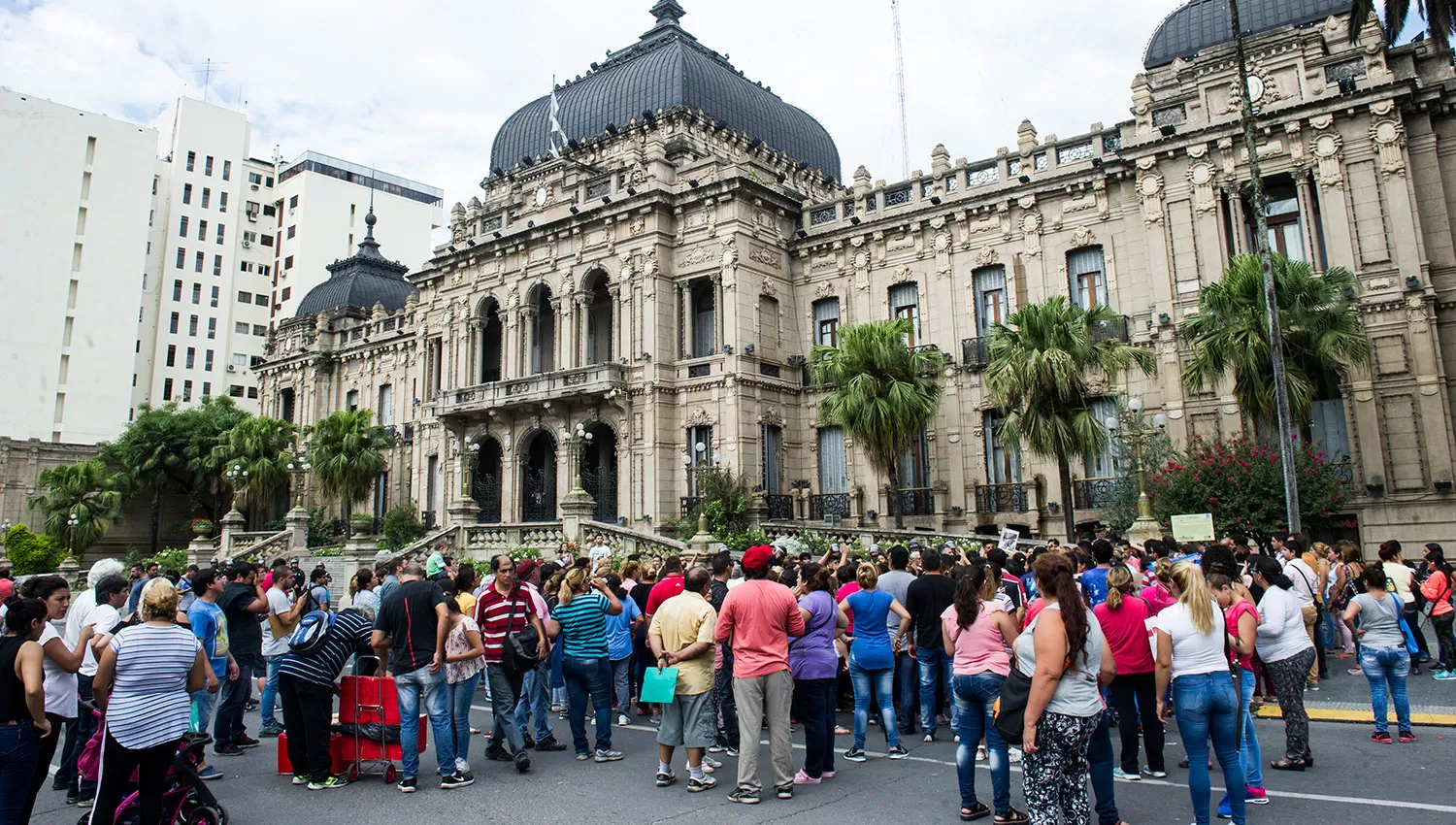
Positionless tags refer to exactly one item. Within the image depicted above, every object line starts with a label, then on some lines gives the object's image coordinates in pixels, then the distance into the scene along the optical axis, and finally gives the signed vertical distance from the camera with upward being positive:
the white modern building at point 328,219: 76.19 +26.89
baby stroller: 7.14 -1.83
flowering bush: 20.84 +0.88
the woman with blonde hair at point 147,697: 6.84 -1.02
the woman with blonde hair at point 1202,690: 7.03 -1.16
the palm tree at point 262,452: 43.22 +4.50
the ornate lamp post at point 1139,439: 19.81 +2.23
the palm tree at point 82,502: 46.03 +2.56
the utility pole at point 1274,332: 18.00 +3.77
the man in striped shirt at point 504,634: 9.75 -0.89
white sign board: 17.59 +0.07
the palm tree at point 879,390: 25.92 +3.97
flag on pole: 37.33 +16.20
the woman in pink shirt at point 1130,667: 8.45 -1.19
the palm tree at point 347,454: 40.56 +4.00
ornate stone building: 23.97 +8.48
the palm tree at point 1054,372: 22.98 +3.85
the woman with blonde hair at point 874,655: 9.89 -1.19
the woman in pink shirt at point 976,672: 7.49 -1.13
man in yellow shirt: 8.84 -1.18
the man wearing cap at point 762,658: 8.44 -1.03
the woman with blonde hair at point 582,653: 10.20 -1.15
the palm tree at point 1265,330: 21.31 +4.39
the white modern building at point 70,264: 57.69 +18.01
